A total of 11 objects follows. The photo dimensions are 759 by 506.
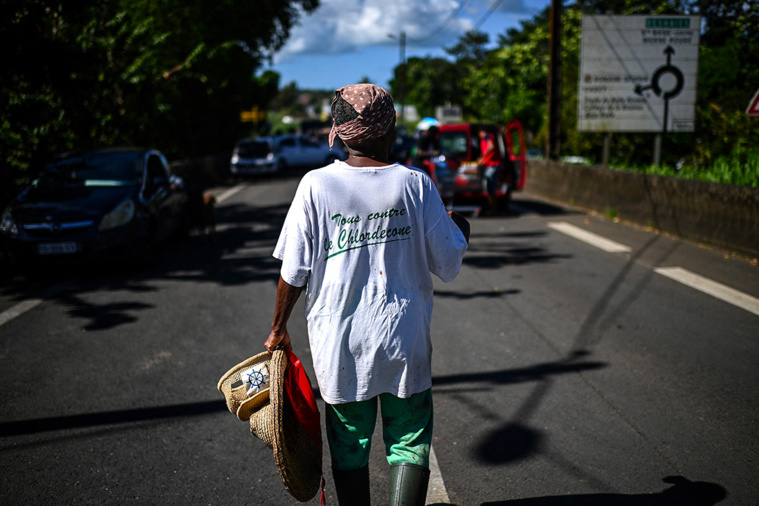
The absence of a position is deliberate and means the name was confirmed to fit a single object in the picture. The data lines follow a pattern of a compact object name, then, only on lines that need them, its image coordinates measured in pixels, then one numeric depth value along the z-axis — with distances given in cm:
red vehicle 1291
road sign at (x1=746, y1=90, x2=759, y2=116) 787
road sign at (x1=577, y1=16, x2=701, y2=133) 1446
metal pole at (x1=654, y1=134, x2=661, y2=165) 1454
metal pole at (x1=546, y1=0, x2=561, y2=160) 1663
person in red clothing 1282
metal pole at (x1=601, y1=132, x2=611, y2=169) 1505
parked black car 768
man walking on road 221
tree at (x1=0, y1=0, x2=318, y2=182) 1055
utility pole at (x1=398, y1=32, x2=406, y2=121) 6178
